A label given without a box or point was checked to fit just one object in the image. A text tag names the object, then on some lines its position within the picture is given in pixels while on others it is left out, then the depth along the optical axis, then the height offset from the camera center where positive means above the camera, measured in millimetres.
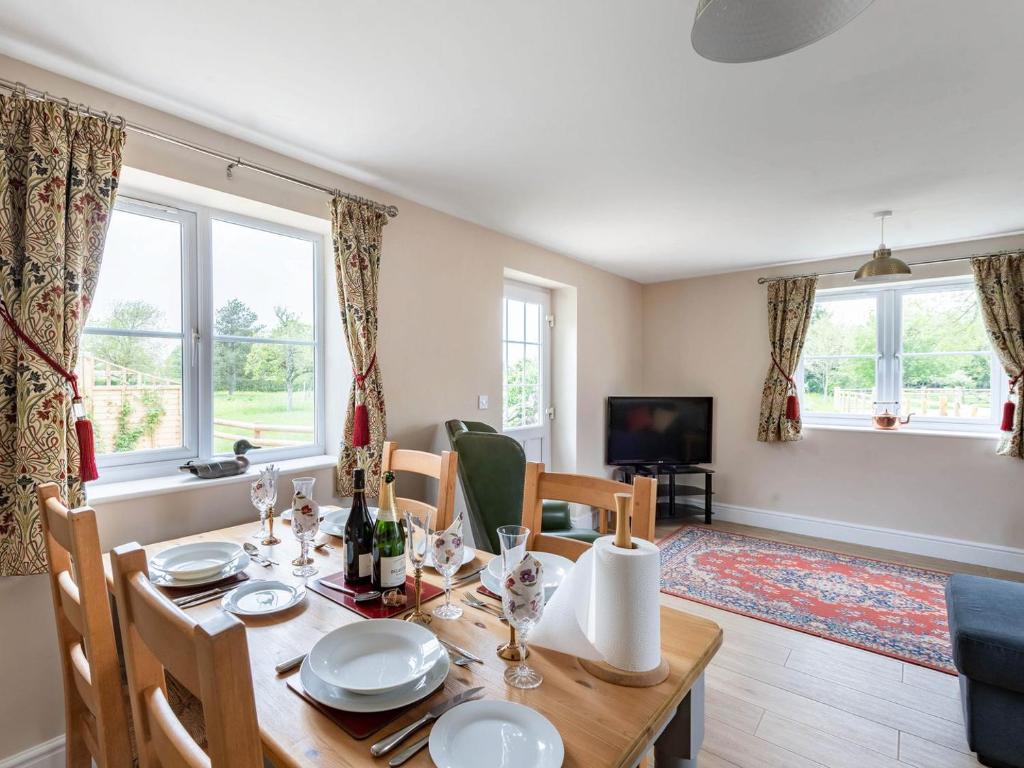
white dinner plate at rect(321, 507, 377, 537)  1788 -525
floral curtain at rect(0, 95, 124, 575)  1604 +265
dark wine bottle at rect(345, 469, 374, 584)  1380 -449
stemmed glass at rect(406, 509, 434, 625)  1177 -401
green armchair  2426 -502
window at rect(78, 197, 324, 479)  2078 +172
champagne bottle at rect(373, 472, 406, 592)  1301 -439
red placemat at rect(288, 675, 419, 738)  812 -562
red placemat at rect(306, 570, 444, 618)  1216 -558
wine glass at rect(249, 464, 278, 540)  1758 -389
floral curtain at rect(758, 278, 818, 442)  4477 +300
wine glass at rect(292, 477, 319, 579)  1472 -429
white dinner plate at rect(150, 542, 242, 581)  1457 -538
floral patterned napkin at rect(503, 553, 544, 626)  923 -390
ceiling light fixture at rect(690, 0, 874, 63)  995 +719
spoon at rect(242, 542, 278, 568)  1545 -560
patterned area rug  2729 -1385
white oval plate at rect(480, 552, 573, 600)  1263 -505
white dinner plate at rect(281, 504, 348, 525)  1899 -524
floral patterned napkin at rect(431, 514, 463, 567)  1186 -398
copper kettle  4188 -362
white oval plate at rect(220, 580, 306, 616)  1200 -545
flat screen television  4887 -514
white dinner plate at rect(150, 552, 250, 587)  1356 -543
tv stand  4766 -990
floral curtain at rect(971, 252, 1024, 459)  3602 +452
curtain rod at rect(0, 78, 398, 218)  1642 +935
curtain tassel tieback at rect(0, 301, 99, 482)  1738 -212
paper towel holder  927 -546
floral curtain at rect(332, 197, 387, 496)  2555 +320
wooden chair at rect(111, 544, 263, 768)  547 -361
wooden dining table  781 -564
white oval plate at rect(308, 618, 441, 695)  910 -534
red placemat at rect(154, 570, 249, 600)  1320 -560
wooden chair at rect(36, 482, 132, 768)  944 -472
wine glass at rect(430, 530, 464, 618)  1186 -414
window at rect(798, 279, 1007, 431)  3998 +152
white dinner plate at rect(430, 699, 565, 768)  737 -552
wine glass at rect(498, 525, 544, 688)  937 -450
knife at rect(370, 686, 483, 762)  768 -556
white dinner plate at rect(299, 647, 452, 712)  847 -544
